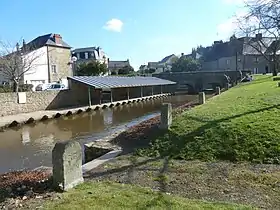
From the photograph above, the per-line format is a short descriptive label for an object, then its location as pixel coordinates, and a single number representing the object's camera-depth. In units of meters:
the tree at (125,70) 79.31
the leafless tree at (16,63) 34.50
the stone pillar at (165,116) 9.88
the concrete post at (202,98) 17.44
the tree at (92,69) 58.88
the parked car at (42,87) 37.44
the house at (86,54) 76.25
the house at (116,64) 93.81
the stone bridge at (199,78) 58.97
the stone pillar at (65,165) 5.29
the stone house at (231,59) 73.43
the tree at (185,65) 82.69
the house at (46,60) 40.41
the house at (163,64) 105.61
